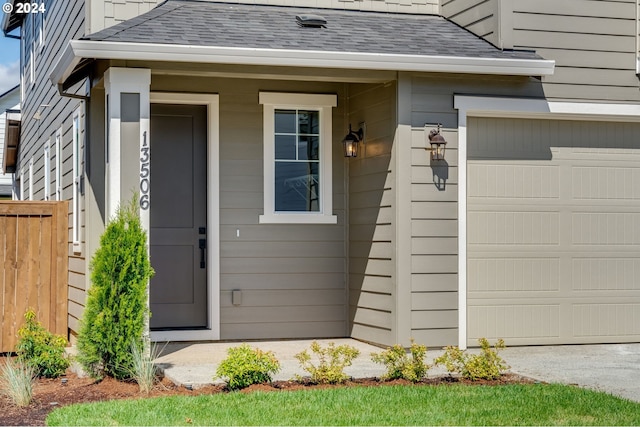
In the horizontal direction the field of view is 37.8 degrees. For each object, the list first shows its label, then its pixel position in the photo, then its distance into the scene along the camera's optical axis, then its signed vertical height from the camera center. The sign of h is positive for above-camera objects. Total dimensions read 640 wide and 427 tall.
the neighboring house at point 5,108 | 27.27 +3.33
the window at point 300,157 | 10.16 +0.70
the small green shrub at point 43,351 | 7.94 -1.12
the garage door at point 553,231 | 9.48 -0.11
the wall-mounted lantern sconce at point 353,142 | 9.98 +0.84
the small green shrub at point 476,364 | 7.35 -1.14
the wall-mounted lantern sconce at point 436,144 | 9.03 +0.74
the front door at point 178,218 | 10.05 +0.04
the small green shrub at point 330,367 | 7.15 -1.13
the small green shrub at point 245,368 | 6.92 -1.10
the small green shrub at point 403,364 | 7.29 -1.13
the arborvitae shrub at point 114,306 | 7.50 -0.68
